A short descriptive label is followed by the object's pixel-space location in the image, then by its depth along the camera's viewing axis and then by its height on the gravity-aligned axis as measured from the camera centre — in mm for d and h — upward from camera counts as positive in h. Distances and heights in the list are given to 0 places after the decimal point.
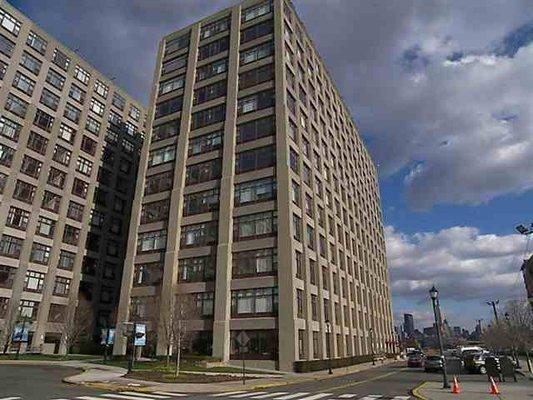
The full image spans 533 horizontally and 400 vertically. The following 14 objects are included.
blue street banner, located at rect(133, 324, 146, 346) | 34138 +1770
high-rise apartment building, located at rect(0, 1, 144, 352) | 58188 +25473
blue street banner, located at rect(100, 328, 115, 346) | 46888 +2275
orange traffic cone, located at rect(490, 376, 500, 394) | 19578 -1391
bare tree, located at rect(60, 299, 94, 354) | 56656 +4173
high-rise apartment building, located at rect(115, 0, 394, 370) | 43125 +17692
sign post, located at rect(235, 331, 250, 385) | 25250 +1071
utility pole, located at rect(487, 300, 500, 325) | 56538 +6614
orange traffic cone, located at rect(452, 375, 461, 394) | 20562 -1471
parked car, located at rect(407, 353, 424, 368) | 50347 -531
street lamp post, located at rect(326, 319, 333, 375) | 47875 +1765
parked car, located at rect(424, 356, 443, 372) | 40531 -609
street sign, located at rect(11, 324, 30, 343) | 49206 +2699
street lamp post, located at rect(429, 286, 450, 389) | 25328 +3171
